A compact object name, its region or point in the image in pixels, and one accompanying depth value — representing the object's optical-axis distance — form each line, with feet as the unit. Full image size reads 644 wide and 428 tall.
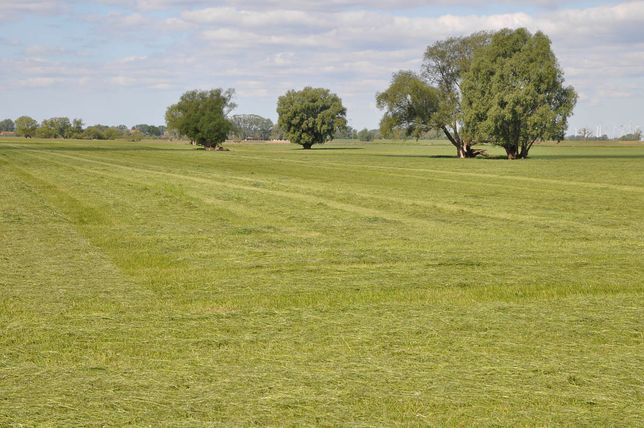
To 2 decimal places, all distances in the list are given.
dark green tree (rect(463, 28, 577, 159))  253.03
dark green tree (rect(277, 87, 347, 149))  477.36
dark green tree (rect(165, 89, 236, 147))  473.67
